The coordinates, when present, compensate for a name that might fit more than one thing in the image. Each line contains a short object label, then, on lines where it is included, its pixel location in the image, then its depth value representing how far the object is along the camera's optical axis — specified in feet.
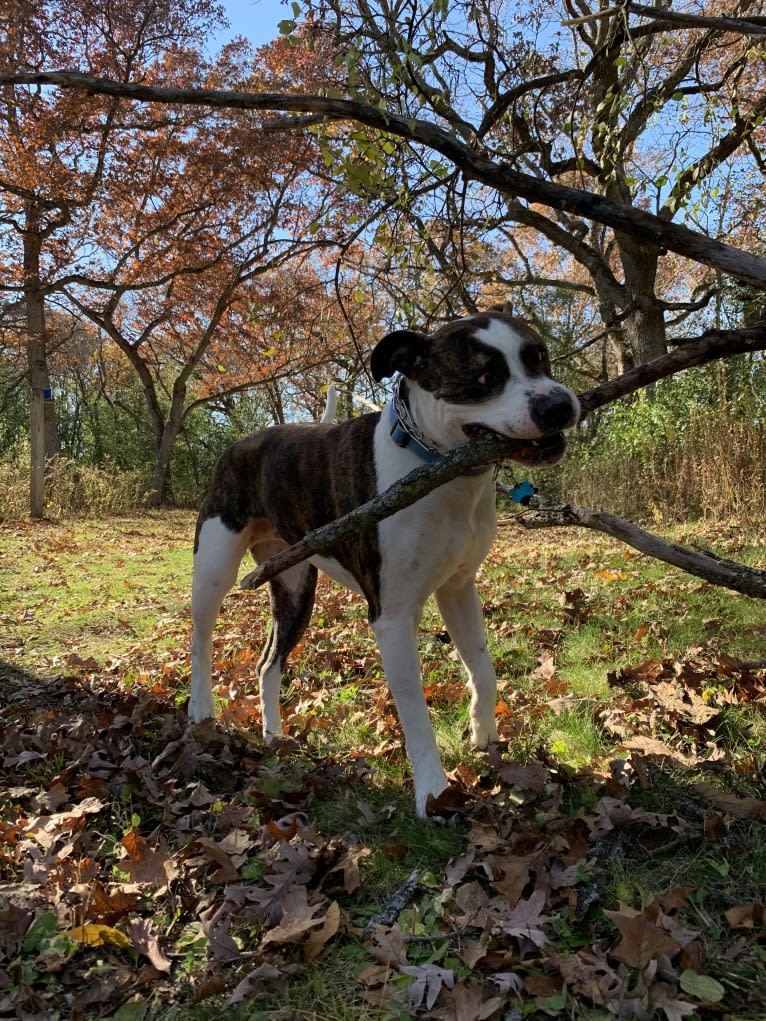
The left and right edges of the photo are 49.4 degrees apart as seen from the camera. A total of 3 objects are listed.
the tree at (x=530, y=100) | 4.27
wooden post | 36.12
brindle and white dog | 3.44
